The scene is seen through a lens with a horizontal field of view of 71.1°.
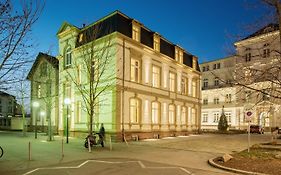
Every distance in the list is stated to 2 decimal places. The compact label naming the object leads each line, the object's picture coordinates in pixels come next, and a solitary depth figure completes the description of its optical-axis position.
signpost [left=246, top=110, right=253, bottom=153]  12.07
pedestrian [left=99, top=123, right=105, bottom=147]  14.34
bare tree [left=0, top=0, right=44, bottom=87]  7.40
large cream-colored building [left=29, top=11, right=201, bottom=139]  18.46
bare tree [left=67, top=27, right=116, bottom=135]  17.62
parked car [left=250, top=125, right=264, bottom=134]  34.30
